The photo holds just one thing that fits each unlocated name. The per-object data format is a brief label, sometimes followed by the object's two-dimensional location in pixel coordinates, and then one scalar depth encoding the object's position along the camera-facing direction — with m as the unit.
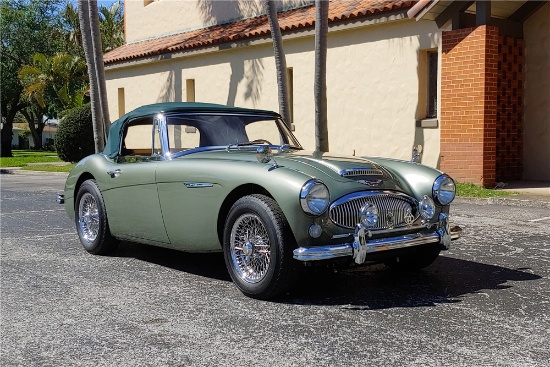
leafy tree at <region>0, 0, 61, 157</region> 40.78
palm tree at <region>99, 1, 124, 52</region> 38.41
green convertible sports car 4.68
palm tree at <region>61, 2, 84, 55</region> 38.25
